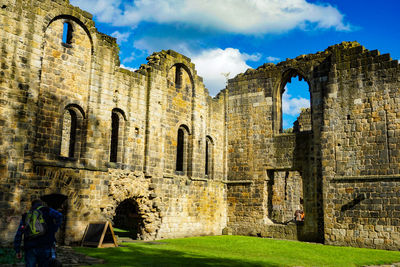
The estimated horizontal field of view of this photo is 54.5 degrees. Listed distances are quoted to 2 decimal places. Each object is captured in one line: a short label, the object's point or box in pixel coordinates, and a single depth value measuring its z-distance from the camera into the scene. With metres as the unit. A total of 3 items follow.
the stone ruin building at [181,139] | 11.65
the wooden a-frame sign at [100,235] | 12.21
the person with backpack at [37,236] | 6.04
